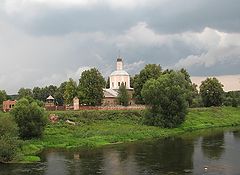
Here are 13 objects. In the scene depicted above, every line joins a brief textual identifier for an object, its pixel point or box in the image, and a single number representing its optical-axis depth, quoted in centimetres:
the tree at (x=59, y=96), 13252
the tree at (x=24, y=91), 14182
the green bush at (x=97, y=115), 7400
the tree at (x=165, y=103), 7612
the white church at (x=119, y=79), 11718
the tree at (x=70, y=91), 9844
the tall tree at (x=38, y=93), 15875
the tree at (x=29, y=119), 5788
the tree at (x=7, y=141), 4412
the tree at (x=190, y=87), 10331
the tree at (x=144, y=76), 10044
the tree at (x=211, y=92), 11069
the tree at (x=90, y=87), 9319
